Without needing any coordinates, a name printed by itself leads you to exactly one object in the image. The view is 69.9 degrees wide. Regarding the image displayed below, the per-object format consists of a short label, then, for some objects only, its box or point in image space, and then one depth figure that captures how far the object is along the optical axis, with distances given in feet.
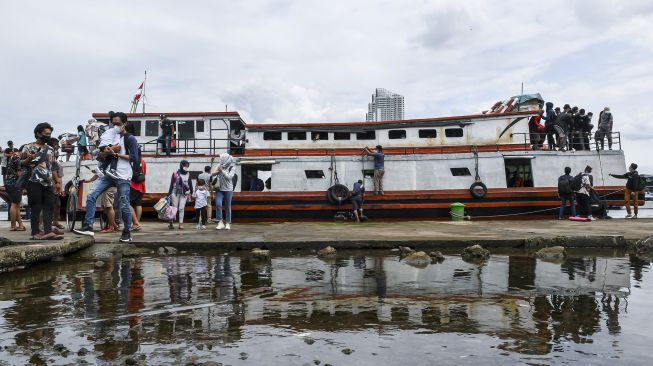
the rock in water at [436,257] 20.82
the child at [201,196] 34.37
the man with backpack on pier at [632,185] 47.14
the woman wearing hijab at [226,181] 32.22
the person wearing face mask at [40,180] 22.36
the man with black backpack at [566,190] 44.11
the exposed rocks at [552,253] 22.18
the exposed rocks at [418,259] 19.93
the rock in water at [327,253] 22.40
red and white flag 62.23
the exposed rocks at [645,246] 24.56
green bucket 47.34
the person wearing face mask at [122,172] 23.06
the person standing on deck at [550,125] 52.80
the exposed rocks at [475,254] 21.75
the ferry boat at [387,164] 49.42
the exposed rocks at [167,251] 22.50
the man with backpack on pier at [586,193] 44.11
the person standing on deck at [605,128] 51.47
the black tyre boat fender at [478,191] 49.32
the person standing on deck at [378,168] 49.53
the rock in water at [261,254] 21.34
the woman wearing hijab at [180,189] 33.63
